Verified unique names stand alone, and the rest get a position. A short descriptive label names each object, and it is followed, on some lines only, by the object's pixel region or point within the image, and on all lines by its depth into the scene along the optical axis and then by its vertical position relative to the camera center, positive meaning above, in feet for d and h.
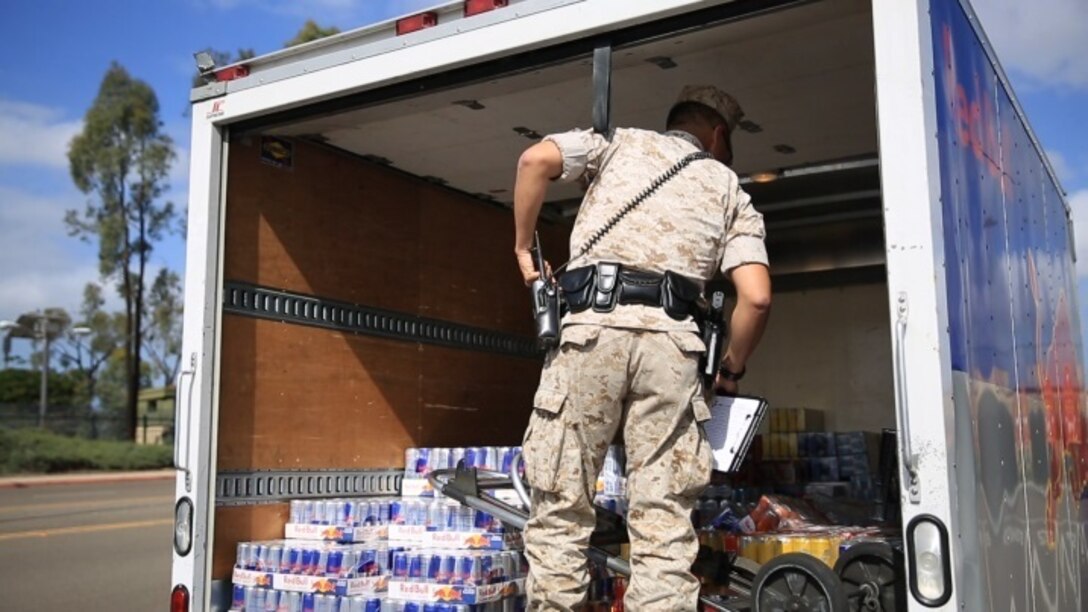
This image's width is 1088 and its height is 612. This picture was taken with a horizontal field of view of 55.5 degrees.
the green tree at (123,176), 99.81 +25.36
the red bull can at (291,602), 10.87 -1.71
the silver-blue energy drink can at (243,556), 11.19 -1.26
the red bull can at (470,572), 10.32 -1.34
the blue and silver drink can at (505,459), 12.56 -0.27
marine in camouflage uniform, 8.54 +0.30
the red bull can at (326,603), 10.73 -1.70
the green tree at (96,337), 130.41 +13.45
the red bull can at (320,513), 11.92 -0.86
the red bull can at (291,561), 11.00 -1.30
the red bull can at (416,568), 10.58 -1.33
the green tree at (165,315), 114.42 +14.07
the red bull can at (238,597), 11.09 -1.69
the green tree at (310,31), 74.90 +29.58
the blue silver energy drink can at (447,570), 10.39 -1.33
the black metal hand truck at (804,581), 8.30 -1.25
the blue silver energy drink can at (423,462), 13.48 -0.32
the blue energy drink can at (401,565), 10.69 -1.31
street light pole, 99.96 +7.94
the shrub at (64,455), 86.12 -1.25
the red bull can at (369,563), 10.93 -1.32
